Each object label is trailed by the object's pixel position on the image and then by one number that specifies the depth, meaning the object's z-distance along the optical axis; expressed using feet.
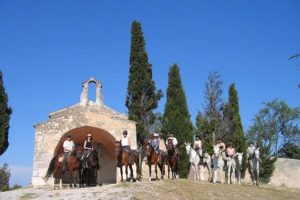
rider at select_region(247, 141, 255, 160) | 72.16
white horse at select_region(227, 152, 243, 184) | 70.49
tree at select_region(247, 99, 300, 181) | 148.05
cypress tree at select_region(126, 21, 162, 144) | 87.66
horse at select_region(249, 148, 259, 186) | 71.82
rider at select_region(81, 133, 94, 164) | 60.90
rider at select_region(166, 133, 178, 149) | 63.49
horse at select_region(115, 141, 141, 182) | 59.62
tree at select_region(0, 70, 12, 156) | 82.23
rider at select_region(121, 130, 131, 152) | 61.21
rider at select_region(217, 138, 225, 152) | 69.19
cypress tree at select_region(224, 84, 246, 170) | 103.45
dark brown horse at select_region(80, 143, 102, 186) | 61.00
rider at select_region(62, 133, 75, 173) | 61.67
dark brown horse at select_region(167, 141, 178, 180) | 63.46
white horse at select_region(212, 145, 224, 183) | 69.41
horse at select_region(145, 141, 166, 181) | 60.90
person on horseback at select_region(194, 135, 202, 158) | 68.18
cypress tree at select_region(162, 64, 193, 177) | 87.15
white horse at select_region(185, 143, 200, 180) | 67.92
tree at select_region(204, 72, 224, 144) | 106.42
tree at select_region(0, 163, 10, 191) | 122.01
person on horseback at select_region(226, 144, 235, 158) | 70.74
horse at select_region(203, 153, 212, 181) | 70.74
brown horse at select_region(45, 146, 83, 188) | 60.59
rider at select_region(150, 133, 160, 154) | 62.23
